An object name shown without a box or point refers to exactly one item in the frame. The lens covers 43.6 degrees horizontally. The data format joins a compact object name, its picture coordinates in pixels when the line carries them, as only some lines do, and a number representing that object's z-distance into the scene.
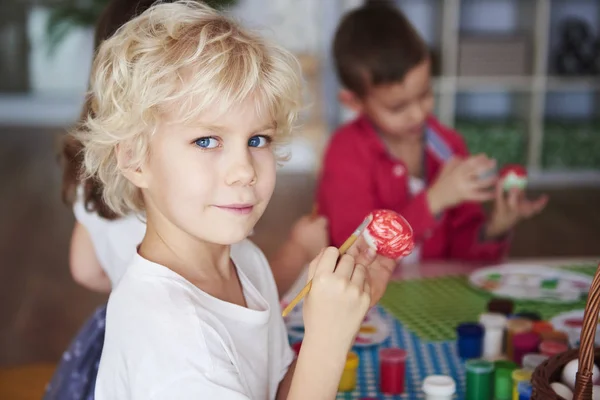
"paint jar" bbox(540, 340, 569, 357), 1.21
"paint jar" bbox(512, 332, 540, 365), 1.22
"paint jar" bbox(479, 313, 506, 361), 1.27
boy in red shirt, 1.88
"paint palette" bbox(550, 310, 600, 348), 1.29
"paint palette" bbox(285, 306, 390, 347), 1.33
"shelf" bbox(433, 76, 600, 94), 5.14
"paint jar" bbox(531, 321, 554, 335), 1.29
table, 1.17
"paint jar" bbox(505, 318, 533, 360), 1.26
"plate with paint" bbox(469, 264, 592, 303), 1.56
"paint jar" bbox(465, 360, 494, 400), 1.11
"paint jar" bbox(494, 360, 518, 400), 1.12
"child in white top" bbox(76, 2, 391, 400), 0.91
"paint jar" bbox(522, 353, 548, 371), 1.16
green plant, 6.27
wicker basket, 0.84
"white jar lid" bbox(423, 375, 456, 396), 1.03
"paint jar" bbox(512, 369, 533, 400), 1.07
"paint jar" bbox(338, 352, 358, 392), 1.15
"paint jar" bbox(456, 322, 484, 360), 1.27
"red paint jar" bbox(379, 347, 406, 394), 1.15
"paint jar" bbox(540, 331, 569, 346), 1.26
